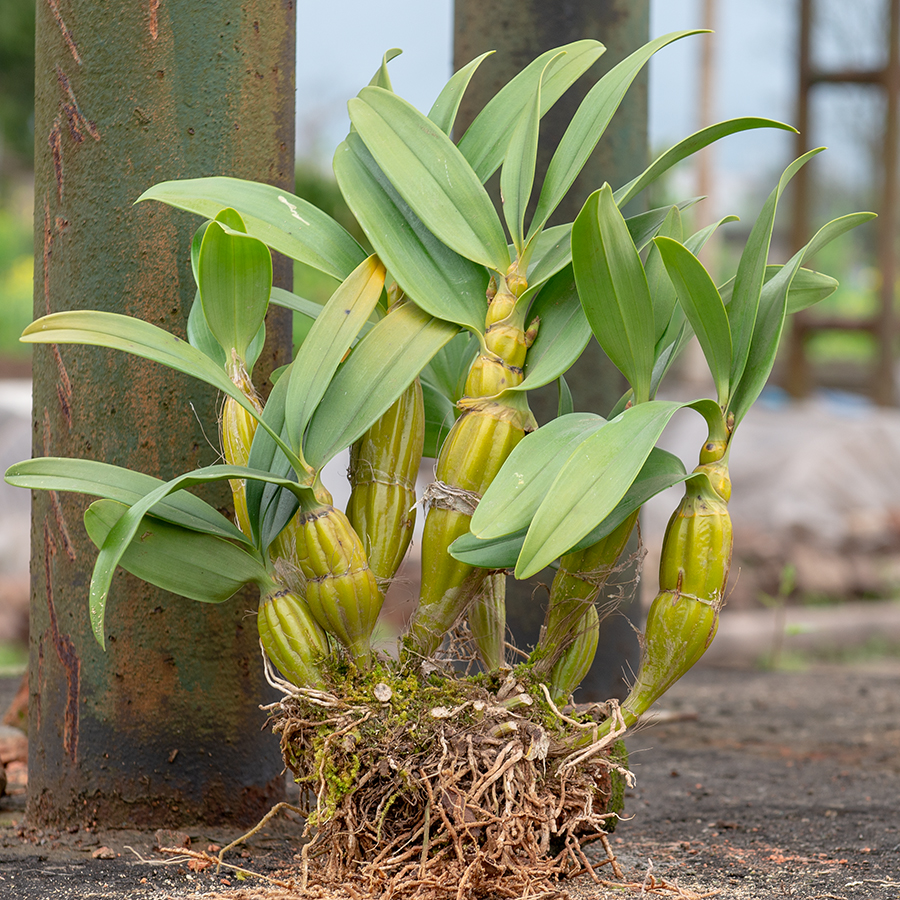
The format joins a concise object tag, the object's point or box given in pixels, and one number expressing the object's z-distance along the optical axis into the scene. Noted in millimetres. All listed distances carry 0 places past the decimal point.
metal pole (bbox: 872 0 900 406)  10852
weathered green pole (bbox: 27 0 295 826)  2912
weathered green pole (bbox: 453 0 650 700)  4359
